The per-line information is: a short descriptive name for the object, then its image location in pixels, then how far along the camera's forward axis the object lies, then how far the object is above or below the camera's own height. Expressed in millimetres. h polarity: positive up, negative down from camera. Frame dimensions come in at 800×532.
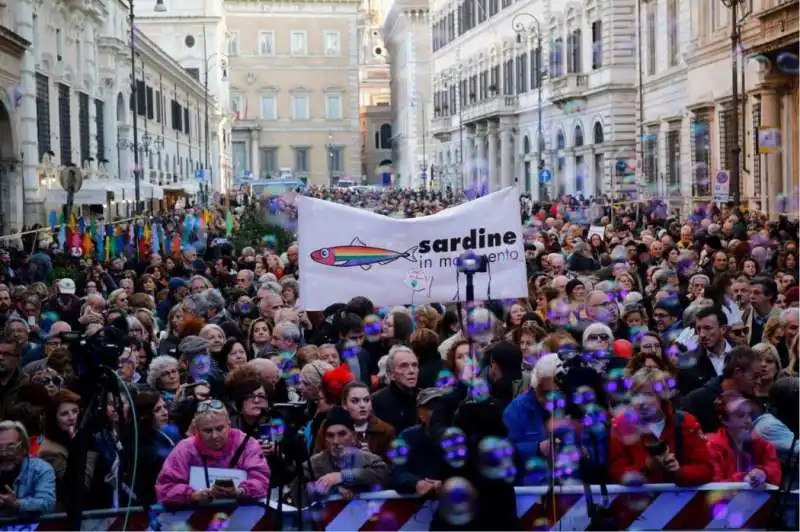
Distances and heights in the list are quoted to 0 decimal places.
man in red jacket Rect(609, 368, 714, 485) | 7355 -1129
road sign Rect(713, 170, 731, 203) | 27703 +574
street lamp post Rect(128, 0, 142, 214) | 39406 +1503
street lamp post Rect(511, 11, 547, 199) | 61112 +8248
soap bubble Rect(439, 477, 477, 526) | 6969 -1312
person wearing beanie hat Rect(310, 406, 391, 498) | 7449 -1225
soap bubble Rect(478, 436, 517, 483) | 6914 -1103
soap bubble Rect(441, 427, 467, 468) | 7031 -1076
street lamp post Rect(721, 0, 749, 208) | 30094 +2404
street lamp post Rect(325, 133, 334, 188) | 124125 +6439
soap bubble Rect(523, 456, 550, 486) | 7836 -1334
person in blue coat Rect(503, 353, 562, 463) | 8047 -1060
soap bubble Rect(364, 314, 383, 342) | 12148 -852
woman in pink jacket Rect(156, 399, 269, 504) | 7355 -1164
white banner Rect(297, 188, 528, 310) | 12406 -225
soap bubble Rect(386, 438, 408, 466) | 7723 -1200
